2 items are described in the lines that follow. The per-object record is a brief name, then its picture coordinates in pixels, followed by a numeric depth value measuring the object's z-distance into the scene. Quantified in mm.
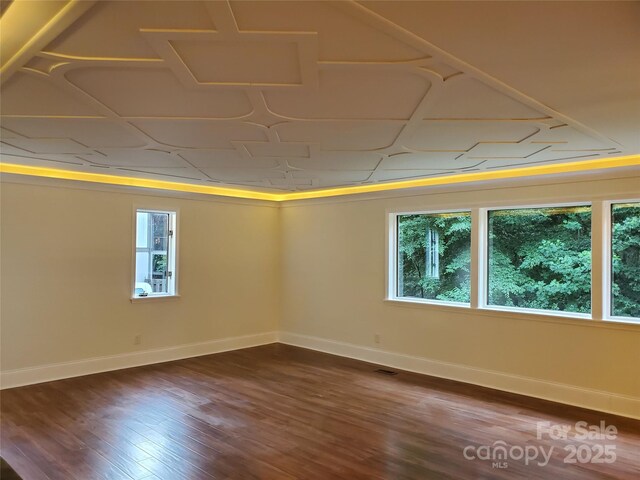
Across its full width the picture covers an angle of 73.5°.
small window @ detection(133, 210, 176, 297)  5859
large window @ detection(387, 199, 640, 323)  4215
